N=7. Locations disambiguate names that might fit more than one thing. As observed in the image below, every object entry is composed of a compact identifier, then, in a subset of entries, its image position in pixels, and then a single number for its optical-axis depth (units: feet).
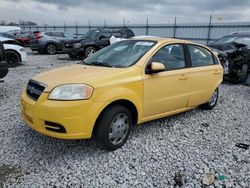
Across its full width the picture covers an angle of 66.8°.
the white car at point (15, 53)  26.33
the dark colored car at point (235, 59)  20.58
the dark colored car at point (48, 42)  40.63
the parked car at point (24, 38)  53.18
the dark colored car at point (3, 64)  15.21
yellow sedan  7.92
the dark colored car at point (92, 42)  33.92
